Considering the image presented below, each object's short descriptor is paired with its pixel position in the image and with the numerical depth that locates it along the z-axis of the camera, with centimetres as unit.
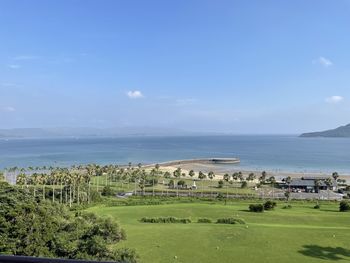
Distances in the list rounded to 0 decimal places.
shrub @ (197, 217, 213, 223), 3814
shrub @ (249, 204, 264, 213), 4478
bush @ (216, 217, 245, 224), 3626
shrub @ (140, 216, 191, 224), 3775
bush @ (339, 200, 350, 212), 4760
